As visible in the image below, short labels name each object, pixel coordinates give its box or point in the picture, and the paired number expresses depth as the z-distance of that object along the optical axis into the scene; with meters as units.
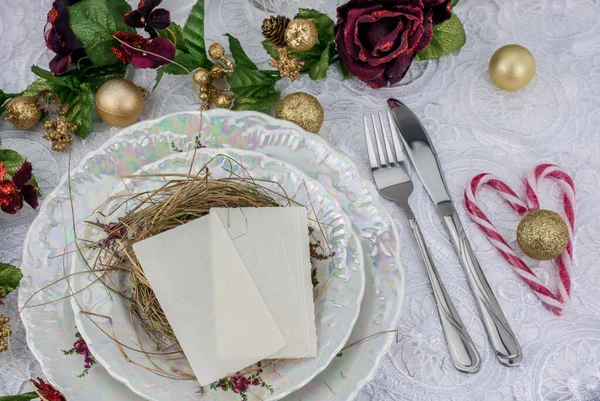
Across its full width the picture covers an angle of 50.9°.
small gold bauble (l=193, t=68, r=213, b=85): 0.88
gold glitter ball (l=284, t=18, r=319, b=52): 0.84
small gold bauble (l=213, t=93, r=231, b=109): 0.88
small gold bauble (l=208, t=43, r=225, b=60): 0.88
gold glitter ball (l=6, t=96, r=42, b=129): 0.86
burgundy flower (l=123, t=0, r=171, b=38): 0.81
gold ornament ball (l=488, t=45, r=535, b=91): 0.89
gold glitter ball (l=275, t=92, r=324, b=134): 0.85
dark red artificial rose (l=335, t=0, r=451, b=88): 0.81
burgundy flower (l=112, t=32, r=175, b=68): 0.84
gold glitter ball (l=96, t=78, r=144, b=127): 0.86
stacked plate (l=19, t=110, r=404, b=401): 0.67
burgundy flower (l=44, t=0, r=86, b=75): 0.84
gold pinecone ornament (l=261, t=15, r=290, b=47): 0.85
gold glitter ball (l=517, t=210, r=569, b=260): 0.77
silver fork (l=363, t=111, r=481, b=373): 0.75
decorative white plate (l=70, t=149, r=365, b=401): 0.66
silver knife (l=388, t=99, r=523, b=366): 0.75
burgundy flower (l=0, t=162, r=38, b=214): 0.75
